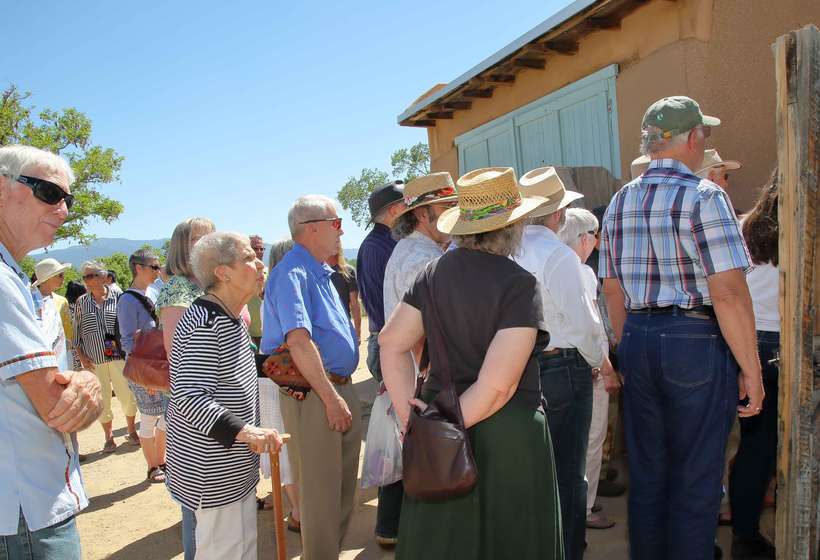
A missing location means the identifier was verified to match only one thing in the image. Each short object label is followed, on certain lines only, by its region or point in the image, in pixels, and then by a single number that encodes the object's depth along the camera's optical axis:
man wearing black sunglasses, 1.77
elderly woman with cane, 2.52
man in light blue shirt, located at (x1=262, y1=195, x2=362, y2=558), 3.08
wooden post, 2.27
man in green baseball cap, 2.52
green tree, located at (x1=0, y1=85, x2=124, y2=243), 24.62
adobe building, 4.89
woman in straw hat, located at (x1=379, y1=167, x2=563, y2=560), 2.02
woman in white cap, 6.26
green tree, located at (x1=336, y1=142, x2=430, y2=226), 43.10
